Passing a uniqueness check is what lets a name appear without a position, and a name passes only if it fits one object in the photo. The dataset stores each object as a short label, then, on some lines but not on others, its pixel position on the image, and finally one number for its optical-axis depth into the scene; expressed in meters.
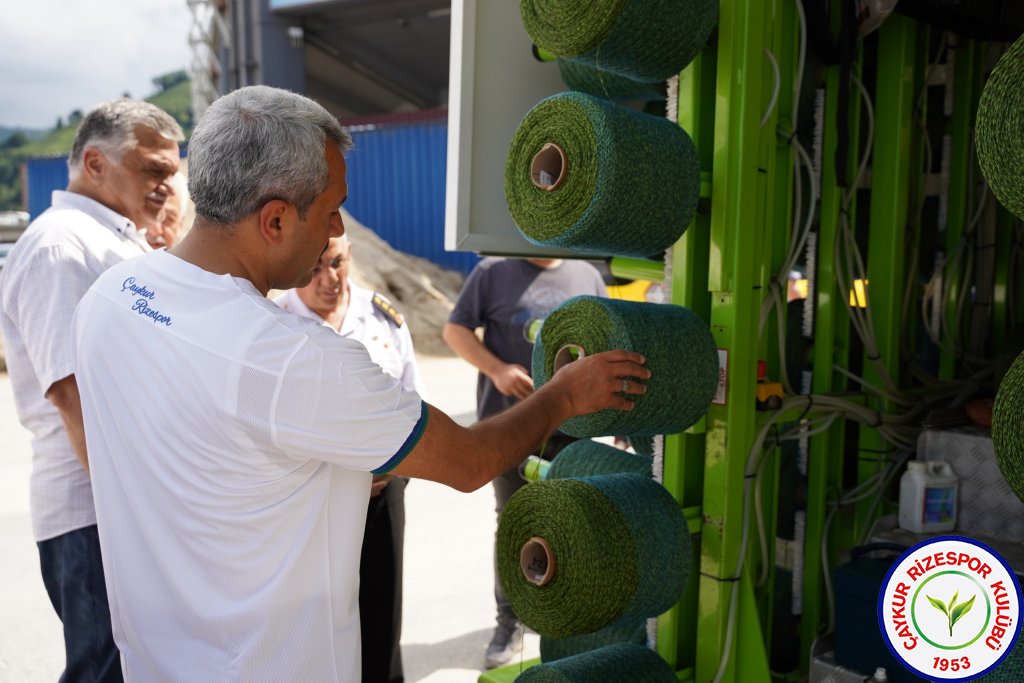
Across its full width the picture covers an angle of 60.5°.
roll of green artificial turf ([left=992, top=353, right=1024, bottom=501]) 1.53
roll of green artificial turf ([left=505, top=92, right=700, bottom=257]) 1.92
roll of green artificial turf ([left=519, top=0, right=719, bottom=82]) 1.93
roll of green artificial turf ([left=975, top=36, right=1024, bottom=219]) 1.43
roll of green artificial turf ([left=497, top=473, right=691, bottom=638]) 2.03
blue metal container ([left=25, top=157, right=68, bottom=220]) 22.88
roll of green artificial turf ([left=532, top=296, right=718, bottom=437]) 2.00
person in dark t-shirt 3.77
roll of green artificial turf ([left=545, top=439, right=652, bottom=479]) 2.44
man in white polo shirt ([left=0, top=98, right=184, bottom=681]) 2.22
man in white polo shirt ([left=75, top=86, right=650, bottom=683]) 1.58
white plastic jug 2.37
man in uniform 3.11
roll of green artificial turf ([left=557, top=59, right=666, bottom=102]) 2.38
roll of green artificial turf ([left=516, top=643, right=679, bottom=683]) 2.12
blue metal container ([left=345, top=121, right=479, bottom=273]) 18.61
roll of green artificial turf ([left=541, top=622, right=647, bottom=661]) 2.43
